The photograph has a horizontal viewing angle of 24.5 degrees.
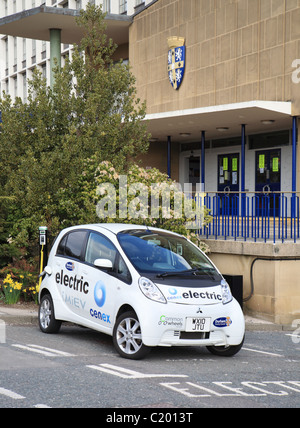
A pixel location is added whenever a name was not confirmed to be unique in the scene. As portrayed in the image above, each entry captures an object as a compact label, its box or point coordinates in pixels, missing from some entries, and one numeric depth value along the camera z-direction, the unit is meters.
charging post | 12.03
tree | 13.46
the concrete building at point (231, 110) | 13.52
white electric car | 8.39
